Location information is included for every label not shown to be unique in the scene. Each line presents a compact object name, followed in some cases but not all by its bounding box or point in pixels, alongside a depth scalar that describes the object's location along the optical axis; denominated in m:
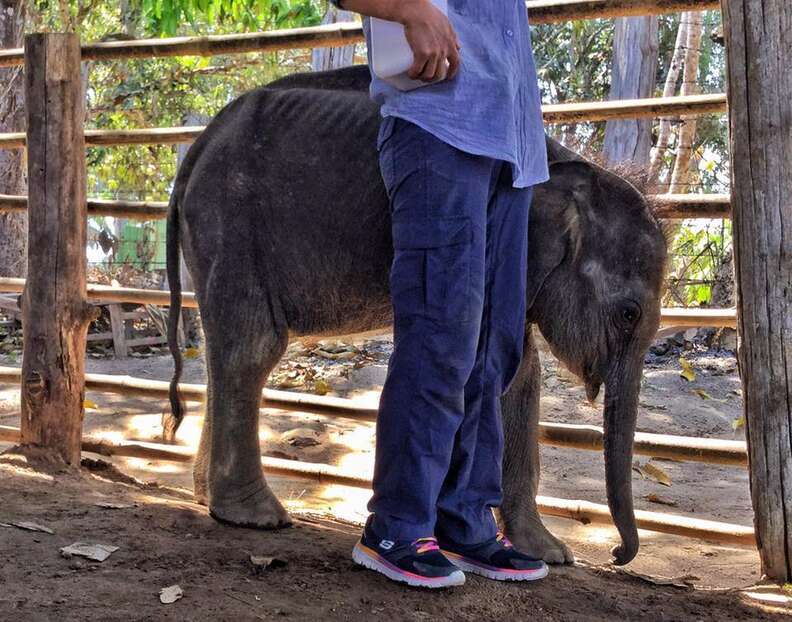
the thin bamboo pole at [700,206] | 3.31
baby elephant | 2.68
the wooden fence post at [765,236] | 2.59
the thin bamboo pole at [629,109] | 3.38
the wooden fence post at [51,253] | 3.57
